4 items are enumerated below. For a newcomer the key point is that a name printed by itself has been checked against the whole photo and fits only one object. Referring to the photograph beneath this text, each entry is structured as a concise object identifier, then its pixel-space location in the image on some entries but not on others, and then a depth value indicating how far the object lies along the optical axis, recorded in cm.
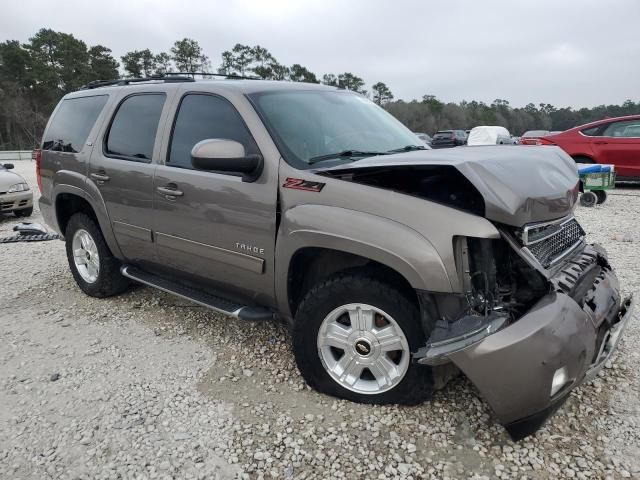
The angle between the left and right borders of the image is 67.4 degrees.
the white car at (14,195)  879
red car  1016
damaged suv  222
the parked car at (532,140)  1161
